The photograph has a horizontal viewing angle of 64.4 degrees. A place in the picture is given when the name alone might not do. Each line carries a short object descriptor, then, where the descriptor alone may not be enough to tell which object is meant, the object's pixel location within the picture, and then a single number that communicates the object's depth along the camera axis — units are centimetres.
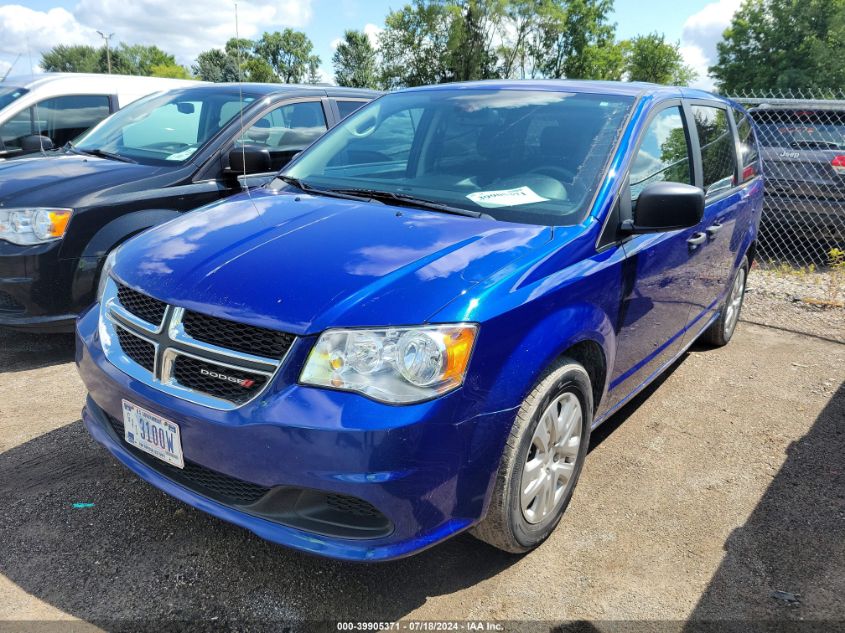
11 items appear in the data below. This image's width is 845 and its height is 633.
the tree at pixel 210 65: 6360
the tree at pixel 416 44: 5672
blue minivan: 200
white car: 638
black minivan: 404
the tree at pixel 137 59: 8312
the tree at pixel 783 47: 4225
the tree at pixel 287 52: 7538
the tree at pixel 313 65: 7219
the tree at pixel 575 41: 5778
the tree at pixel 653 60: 5894
